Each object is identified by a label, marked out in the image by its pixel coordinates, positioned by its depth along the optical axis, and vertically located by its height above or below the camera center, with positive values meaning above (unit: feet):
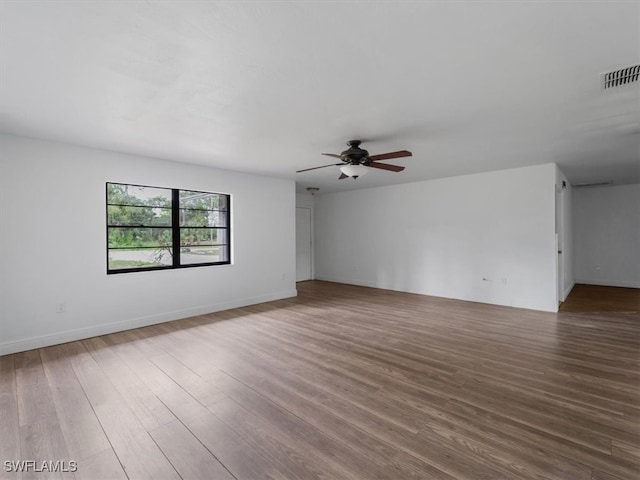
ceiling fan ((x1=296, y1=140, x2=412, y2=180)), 11.84 +3.16
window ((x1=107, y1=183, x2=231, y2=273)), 14.14 +0.72
